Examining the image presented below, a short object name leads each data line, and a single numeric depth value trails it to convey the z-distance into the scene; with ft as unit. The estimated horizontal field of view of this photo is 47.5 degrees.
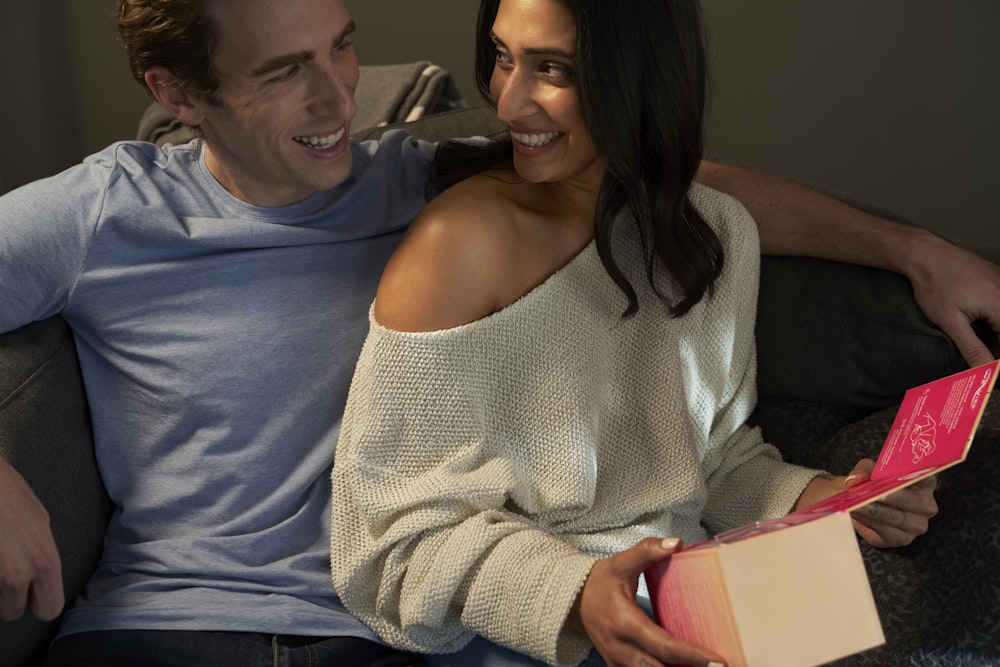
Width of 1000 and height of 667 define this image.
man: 4.26
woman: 3.93
